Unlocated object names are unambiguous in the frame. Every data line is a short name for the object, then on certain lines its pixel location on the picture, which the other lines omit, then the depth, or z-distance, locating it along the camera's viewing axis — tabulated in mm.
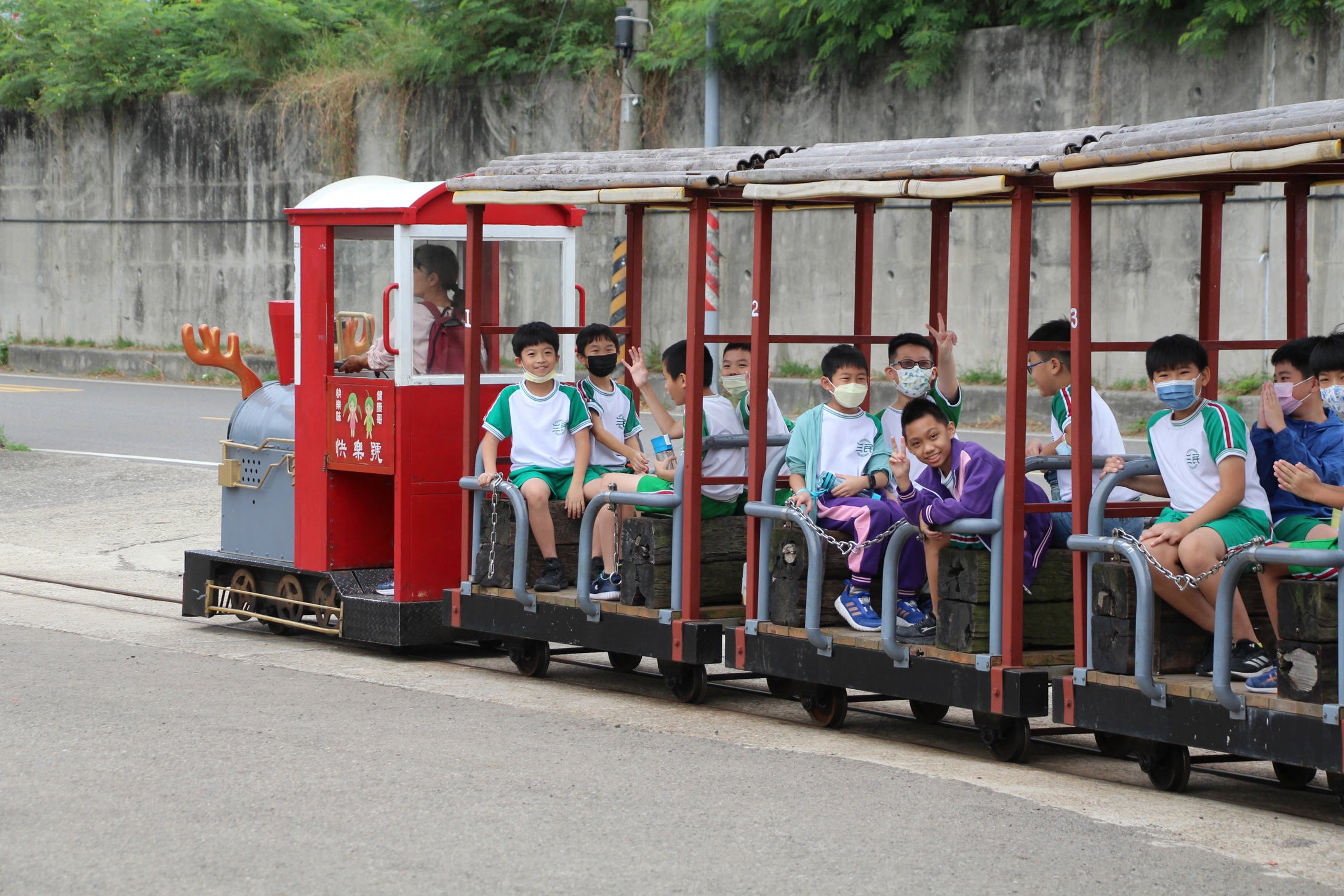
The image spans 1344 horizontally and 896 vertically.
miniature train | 11789
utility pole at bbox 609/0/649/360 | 40906
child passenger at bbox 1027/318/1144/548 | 13539
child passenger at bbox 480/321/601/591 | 16500
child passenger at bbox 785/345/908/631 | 14211
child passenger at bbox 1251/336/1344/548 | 12344
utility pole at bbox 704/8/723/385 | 43594
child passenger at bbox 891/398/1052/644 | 13000
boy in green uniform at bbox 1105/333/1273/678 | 11805
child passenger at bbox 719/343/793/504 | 16000
